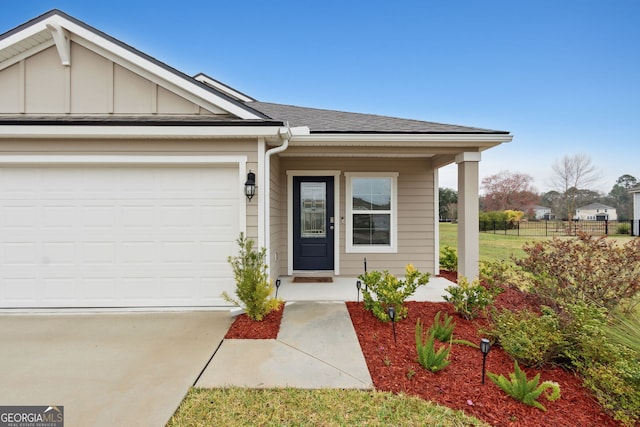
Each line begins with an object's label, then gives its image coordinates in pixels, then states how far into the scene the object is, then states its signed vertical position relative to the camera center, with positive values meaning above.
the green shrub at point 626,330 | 2.57 -1.08
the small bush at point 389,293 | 3.80 -1.00
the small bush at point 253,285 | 3.79 -0.88
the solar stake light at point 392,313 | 3.15 -1.05
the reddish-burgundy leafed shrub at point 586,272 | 3.21 -0.64
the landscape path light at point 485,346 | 2.37 -1.06
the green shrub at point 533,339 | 2.71 -1.17
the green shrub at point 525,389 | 2.19 -1.35
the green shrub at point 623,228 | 19.23 -0.64
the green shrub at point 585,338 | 2.47 -1.08
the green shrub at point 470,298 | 3.90 -1.11
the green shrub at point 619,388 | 2.05 -1.30
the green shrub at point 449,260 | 7.09 -1.03
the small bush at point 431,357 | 2.64 -1.30
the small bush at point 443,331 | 3.27 -1.29
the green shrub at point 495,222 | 21.16 -0.24
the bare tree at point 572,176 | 26.81 +4.15
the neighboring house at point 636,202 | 21.61 +1.29
